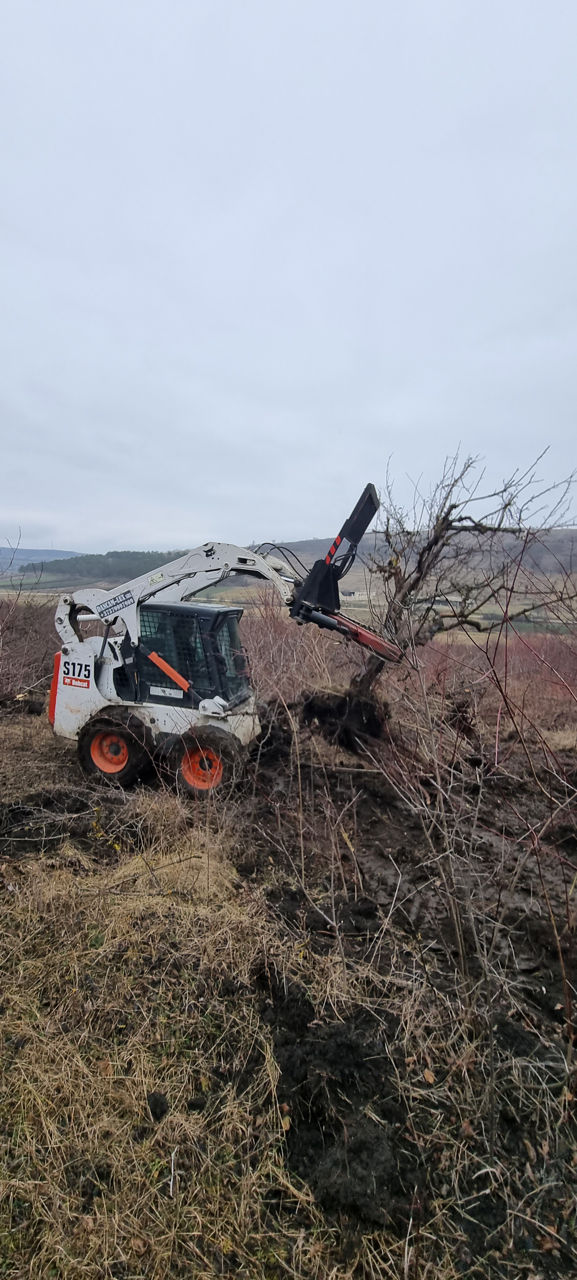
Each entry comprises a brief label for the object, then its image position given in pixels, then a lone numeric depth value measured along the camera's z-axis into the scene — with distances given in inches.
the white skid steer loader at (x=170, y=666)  246.7
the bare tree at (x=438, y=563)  284.7
